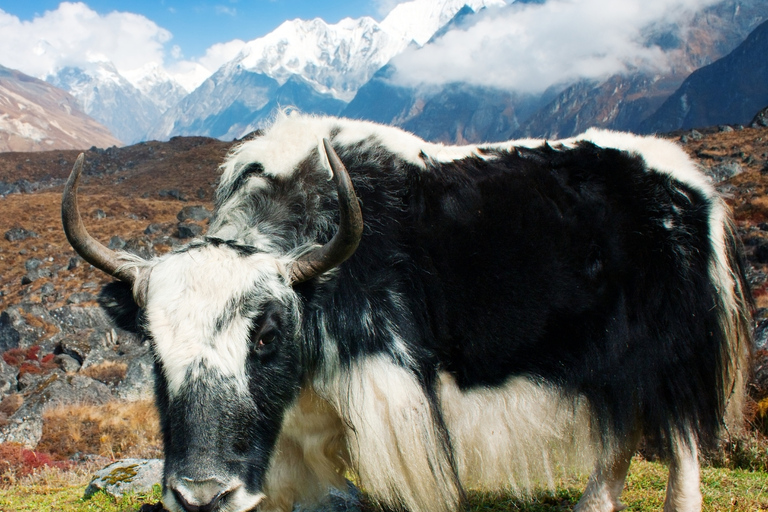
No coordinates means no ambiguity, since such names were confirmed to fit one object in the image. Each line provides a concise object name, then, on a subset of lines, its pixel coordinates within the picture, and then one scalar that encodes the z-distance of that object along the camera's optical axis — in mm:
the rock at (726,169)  27772
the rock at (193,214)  32312
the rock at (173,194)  42919
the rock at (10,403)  11227
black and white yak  2252
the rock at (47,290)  23484
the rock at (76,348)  15508
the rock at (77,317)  19766
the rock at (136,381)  12086
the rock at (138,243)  25625
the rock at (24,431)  8852
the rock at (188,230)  29025
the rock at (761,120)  40562
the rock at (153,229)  30675
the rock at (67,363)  14954
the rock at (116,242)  26748
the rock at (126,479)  3965
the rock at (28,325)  18239
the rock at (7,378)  13562
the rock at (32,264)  27272
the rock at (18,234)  32344
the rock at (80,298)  21406
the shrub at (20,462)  6236
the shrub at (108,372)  13039
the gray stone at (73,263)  26925
